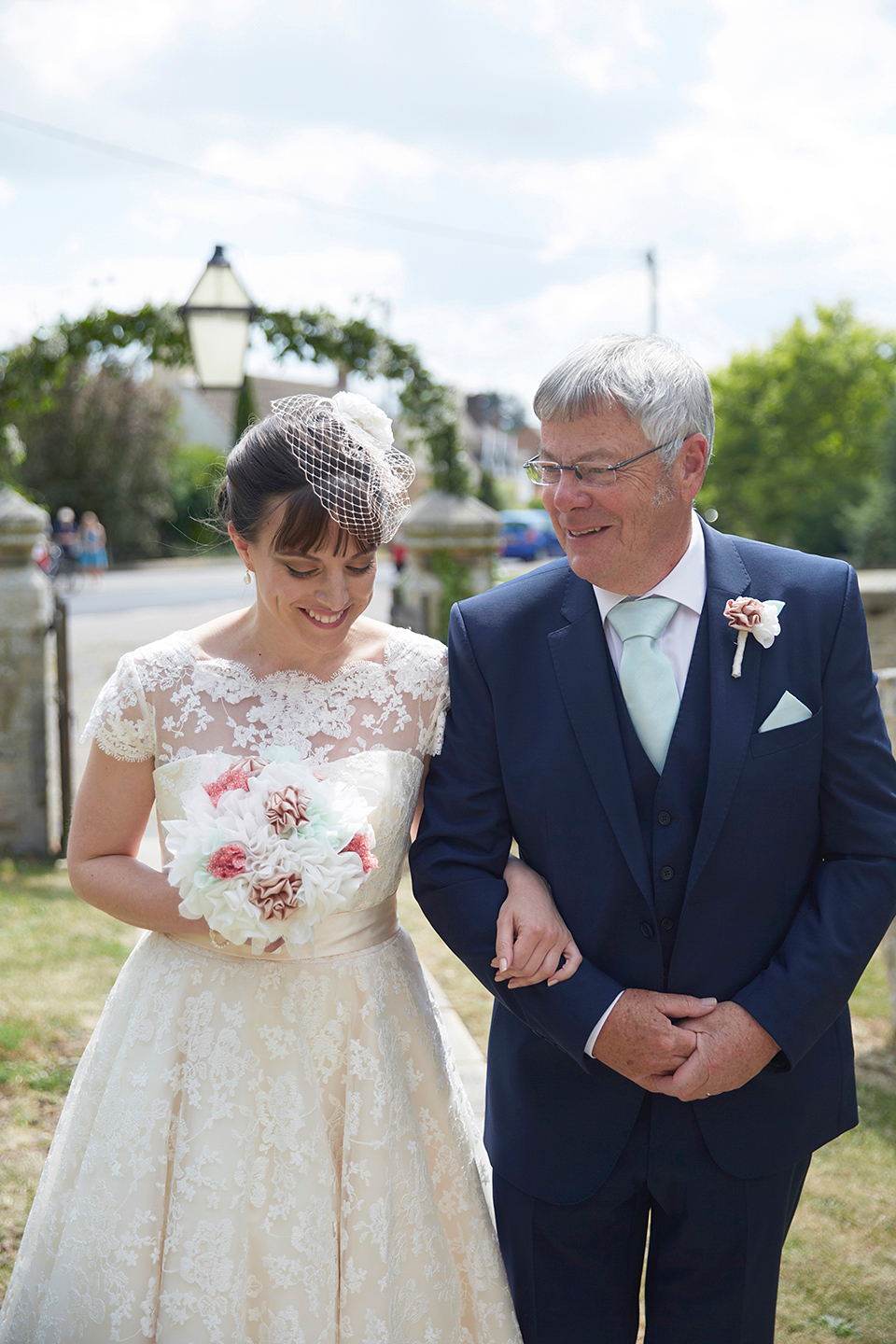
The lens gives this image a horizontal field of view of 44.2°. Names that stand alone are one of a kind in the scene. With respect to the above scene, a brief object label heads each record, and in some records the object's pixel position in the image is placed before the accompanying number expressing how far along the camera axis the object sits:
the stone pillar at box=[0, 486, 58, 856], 7.22
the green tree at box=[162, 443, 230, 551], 33.92
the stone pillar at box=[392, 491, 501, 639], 8.04
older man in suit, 2.06
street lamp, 6.56
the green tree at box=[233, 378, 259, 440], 31.67
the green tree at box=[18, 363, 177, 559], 31.19
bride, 2.13
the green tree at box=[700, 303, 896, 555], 34.06
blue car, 31.69
